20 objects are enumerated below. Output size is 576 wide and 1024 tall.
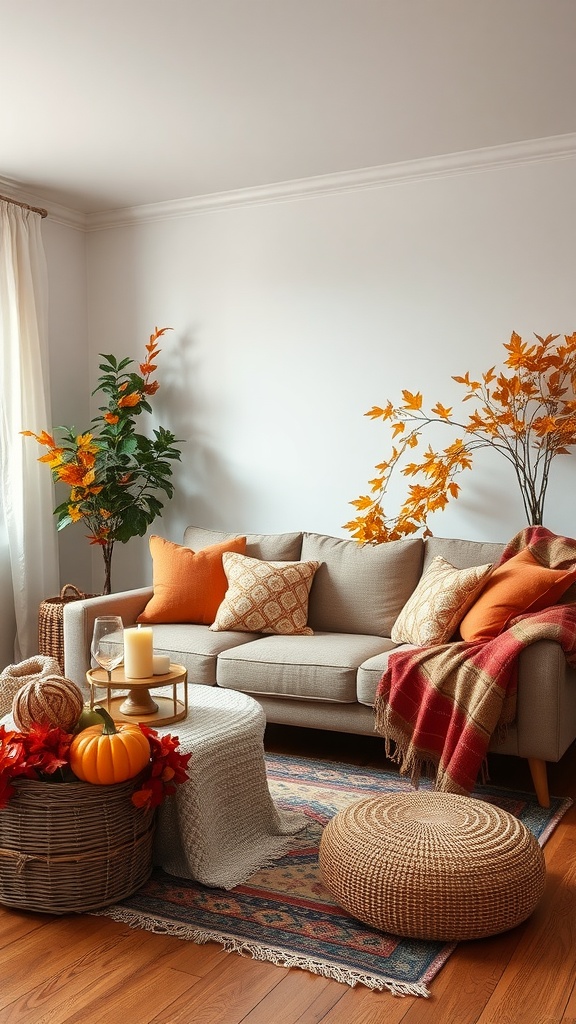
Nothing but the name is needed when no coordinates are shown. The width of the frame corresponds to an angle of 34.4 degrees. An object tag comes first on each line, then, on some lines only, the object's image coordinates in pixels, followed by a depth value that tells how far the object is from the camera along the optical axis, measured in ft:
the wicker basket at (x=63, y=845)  7.73
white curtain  16.21
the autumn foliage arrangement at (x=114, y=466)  15.88
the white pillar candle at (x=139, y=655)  8.95
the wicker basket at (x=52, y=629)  15.14
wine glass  8.85
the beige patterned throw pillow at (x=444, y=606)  11.89
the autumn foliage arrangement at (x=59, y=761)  7.65
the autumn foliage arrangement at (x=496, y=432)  13.60
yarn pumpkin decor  8.11
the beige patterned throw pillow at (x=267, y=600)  13.57
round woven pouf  7.25
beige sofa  10.48
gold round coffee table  8.88
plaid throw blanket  10.31
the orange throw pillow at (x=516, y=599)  11.36
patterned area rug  7.13
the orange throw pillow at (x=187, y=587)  14.16
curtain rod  16.06
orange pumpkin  7.70
